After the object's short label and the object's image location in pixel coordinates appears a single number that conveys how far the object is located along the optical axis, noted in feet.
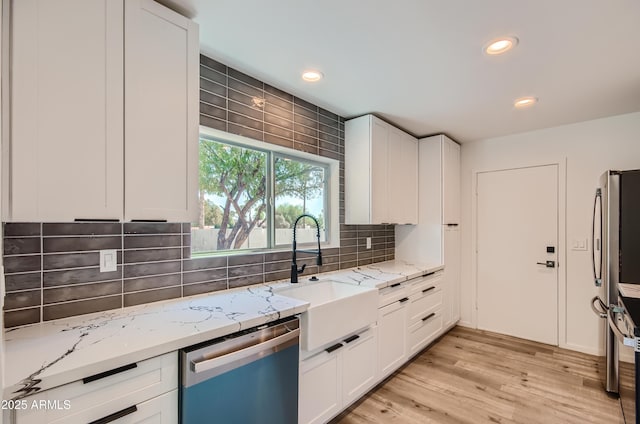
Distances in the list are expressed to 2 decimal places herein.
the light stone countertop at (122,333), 3.28
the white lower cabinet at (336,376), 6.10
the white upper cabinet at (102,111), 3.85
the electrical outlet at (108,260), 5.23
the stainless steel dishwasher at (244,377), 4.17
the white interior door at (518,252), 11.34
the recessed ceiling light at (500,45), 5.88
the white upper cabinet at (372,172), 9.86
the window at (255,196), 7.18
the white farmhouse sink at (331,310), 5.93
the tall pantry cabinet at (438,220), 11.87
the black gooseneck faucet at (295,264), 7.90
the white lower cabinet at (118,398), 3.19
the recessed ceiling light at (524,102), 8.65
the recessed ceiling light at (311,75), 7.26
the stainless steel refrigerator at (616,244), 7.39
